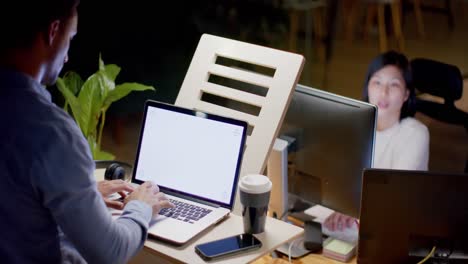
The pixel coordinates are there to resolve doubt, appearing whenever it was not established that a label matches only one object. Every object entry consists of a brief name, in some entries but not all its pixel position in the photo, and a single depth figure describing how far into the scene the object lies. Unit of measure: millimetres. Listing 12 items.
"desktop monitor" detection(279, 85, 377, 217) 2980
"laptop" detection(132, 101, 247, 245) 2818
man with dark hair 2313
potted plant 3469
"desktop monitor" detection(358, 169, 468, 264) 2664
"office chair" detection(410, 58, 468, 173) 4171
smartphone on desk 2656
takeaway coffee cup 2741
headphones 3027
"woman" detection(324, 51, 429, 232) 3538
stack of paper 2973
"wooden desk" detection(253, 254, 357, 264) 2945
